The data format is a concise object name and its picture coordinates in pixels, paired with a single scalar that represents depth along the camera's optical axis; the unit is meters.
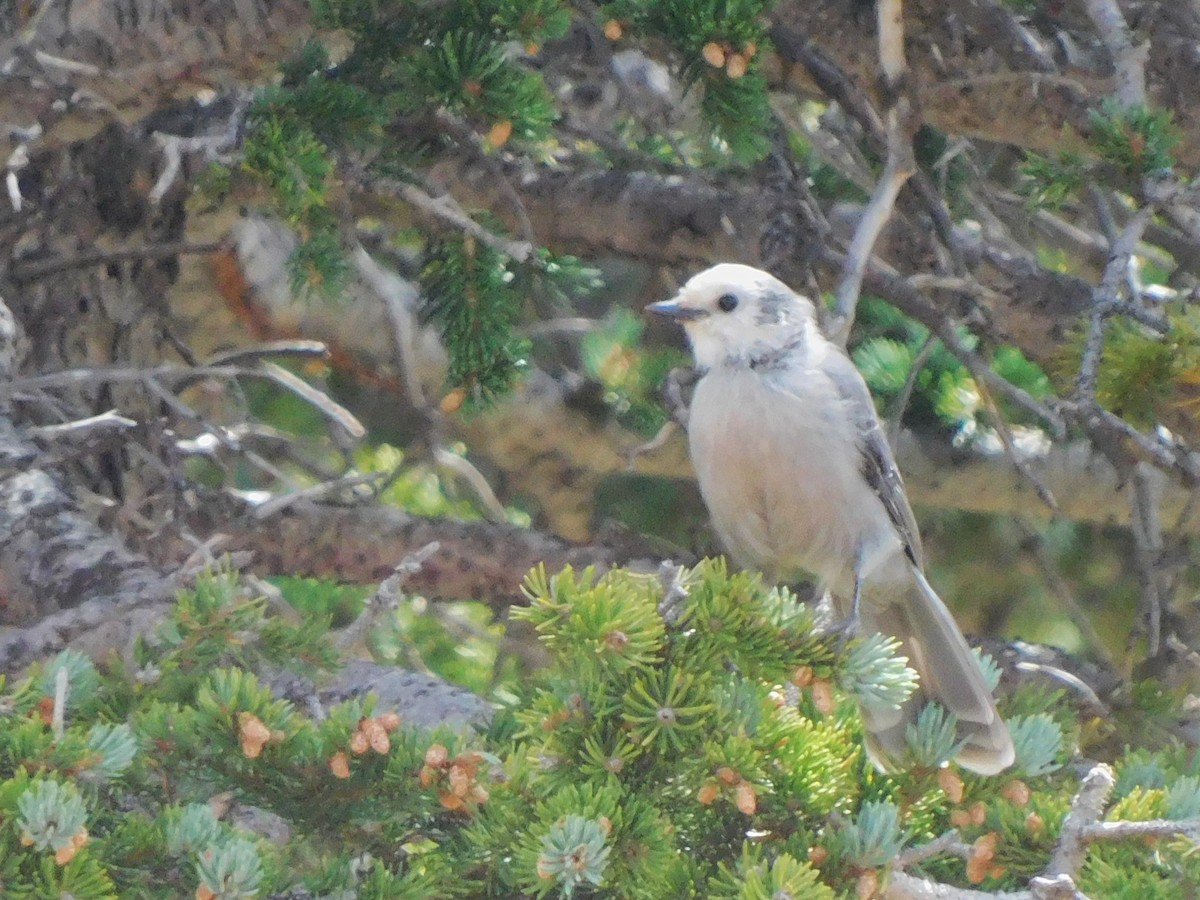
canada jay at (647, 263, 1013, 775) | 6.12
